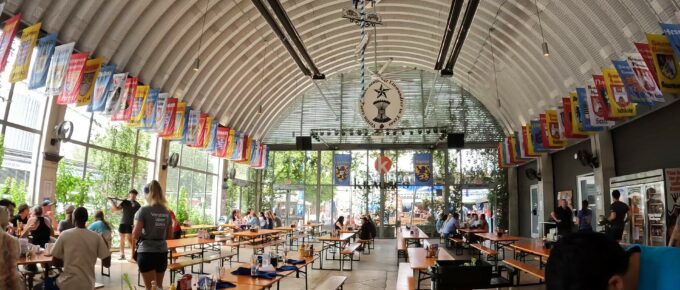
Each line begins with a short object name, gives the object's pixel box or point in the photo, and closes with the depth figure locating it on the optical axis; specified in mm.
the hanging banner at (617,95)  9234
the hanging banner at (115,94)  11084
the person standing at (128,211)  9156
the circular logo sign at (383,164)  15594
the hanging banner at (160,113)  12961
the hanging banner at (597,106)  9945
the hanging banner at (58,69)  9109
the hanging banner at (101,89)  10602
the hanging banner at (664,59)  7461
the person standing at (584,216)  10898
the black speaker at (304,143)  21500
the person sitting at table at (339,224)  15594
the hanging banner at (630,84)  8102
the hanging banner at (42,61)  9117
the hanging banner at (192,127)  15148
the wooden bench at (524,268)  6823
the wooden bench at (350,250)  10302
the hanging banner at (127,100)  11578
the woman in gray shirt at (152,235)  4875
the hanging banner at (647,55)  7594
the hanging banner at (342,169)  21719
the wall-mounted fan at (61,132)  10438
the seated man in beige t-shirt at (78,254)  4203
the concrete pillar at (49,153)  10034
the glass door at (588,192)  13862
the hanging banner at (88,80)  10047
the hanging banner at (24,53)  8281
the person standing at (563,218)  10000
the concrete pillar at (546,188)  17188
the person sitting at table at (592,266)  1172
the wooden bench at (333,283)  5949
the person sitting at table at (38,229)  7301
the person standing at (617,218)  9250
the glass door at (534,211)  18906
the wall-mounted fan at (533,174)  17789
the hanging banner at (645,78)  7758
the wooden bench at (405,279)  6314
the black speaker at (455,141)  19609
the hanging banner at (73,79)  9562
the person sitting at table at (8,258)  3711
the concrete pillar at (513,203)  20938
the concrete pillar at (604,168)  12367
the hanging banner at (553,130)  13430
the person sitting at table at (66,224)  7992
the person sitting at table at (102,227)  8091
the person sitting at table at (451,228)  16156
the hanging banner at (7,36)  7721
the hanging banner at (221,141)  17484
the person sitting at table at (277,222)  17875
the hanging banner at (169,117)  13492
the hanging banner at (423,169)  21297
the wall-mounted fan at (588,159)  12820
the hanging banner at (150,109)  12664
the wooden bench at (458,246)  14322
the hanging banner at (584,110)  10484
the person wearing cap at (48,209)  9205
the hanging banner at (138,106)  12102
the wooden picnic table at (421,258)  6488
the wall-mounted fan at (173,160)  15828
